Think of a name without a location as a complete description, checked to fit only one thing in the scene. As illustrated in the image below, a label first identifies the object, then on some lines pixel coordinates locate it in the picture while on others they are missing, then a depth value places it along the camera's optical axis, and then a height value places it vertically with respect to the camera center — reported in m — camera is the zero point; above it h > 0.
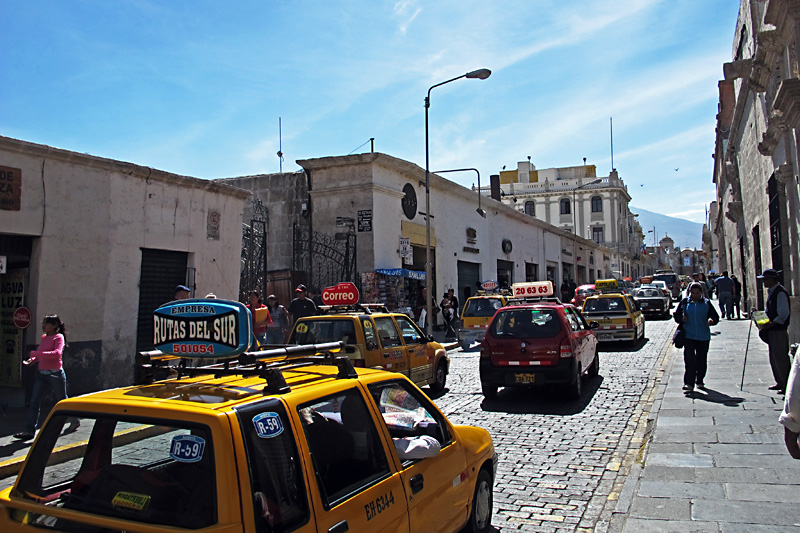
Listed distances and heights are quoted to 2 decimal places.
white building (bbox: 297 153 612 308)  21.56 +3.36
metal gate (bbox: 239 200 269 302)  20.66 +1.56
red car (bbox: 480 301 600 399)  9.75 -0.78
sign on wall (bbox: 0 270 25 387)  10.39 -0.44
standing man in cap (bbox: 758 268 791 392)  9.09 -0.42
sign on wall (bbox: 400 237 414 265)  21.83 +1.91
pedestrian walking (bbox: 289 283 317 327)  14.94 -0.07
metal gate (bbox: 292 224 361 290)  21.64 +1.67
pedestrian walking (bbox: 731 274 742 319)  24.27 +0.28
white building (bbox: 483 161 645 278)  70.00 +11.38
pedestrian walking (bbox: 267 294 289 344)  14.91 -0.48
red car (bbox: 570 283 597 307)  29.20 +0.40
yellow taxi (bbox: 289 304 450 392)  9.79 -0.59
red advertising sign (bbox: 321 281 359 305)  15.69 +0.23
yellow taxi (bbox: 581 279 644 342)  17.56 -0.44
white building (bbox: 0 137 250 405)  10.14 +0.99
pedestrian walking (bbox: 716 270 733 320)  22.94 +0.23
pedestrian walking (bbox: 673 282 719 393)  10.01 -0.59
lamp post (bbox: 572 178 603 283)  51.28 +4.03
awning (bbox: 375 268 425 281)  21.42 +1.08
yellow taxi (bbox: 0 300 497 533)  2.52 -0.71
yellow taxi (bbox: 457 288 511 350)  19.31 -0.42
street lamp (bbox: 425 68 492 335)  20.69 +1.17
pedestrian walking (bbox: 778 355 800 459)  3.42 -0.65
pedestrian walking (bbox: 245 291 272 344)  13.45 -0.43
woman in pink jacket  7.96 -0.82
